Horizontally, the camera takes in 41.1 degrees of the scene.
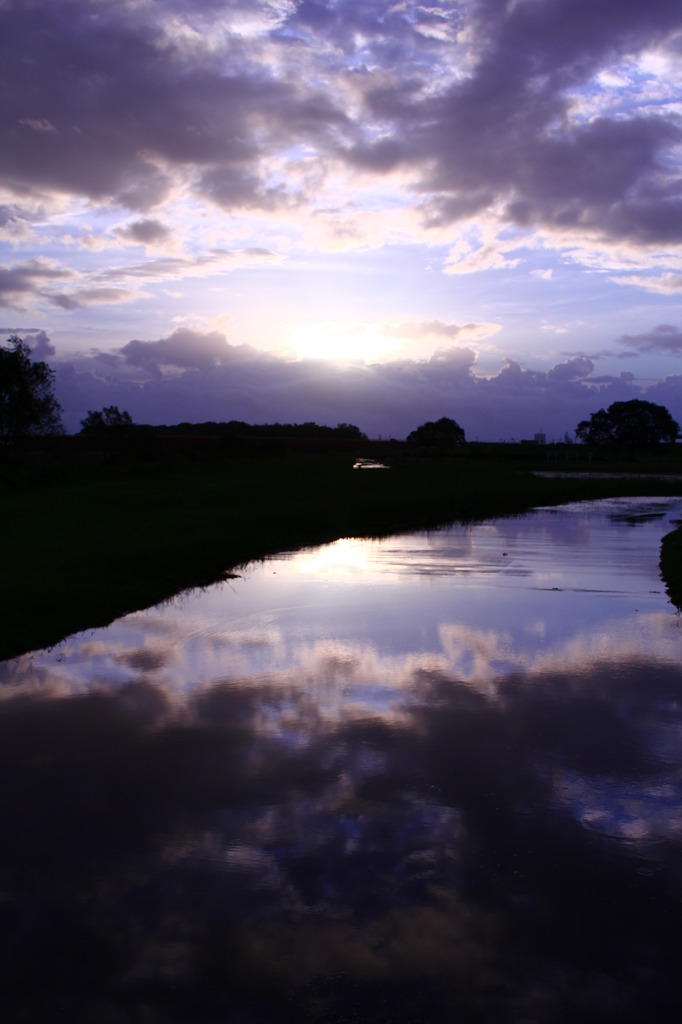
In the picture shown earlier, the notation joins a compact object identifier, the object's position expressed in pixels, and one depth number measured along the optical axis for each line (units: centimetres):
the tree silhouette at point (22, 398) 6050
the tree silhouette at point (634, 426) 14150
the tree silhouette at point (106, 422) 9044
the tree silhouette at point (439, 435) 15900
